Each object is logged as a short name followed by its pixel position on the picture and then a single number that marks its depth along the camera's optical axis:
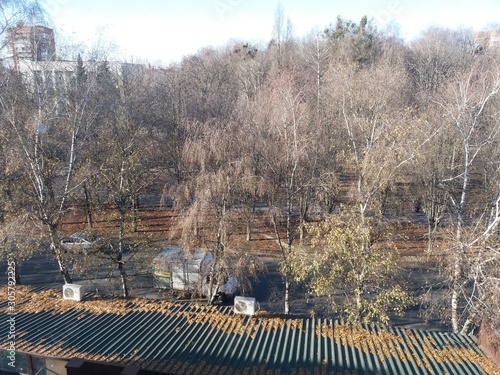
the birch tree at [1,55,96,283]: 11.96
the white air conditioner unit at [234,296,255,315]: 9.02
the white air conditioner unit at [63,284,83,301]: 9.81
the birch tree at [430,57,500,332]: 9.70
